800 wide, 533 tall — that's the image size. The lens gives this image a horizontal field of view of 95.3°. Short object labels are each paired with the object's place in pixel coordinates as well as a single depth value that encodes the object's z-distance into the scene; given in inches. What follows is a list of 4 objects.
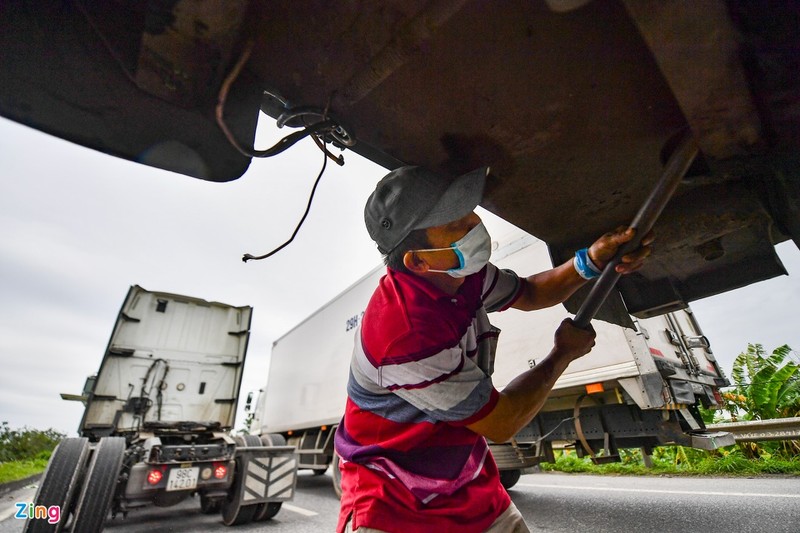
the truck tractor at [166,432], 159.8
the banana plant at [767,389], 276.1
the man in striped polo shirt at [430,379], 45.4
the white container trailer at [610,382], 139.5
